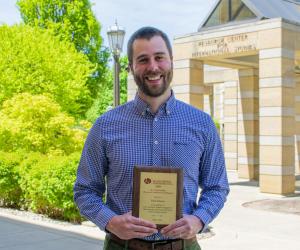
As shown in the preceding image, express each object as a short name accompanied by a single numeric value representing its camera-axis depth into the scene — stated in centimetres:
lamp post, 1262
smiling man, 292
